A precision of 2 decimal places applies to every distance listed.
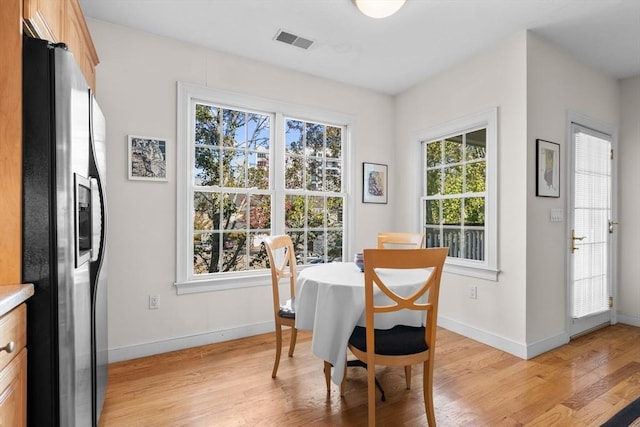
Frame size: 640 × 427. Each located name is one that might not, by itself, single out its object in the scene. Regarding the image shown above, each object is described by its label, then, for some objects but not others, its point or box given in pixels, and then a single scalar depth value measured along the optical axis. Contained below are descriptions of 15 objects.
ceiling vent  2.78
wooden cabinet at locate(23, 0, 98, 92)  1.35
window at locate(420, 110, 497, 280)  3.05
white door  3.18
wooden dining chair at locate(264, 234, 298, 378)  2.32
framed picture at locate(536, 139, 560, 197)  2.82
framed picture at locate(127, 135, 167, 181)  2.69
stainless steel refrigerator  1.20
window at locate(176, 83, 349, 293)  2.99
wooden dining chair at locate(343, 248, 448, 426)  1.63
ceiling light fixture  2.15
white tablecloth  1.83
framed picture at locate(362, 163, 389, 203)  3.92
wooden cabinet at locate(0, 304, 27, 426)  1.00
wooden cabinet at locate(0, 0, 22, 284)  1.19
